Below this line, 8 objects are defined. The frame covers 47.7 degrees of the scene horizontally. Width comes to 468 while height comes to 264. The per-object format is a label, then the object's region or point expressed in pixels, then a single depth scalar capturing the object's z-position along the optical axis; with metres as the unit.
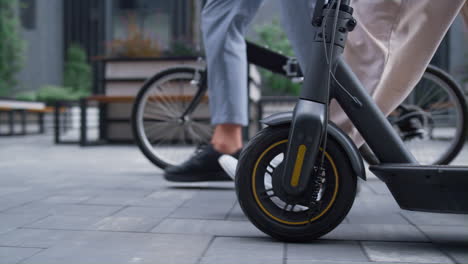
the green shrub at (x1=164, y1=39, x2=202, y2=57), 6.57
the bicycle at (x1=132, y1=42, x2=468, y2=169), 3.13
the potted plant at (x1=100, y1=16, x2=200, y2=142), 6.49
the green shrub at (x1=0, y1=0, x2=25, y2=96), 16.40
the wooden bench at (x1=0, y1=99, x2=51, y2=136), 8.82
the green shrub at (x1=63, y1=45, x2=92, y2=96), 20.42
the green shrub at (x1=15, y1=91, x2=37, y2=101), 15.96
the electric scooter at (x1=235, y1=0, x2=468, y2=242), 1.53
